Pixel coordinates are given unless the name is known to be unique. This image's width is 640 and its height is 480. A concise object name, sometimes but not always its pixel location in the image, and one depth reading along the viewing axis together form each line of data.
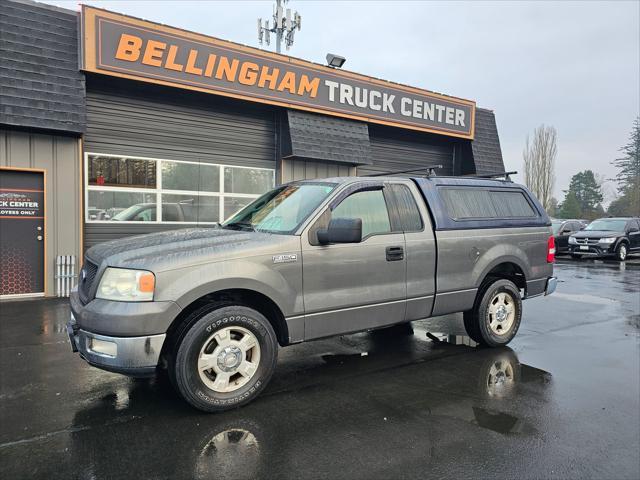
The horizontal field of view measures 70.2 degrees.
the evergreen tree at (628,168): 49.70
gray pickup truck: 3.51
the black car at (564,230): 18.64
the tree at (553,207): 52.43
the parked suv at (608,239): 16.89
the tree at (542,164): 51.66
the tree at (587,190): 68.44
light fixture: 12.04
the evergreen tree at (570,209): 52.91
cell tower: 19.88
